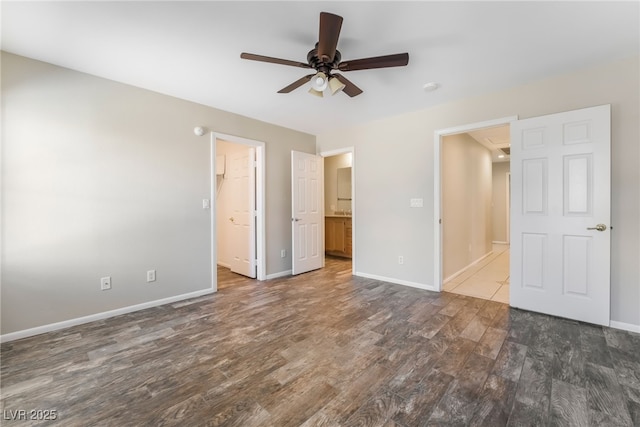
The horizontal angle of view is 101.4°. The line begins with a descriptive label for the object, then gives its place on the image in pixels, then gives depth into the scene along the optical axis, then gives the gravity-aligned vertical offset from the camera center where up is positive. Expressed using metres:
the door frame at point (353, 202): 4.36 +0.13
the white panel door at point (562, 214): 2.46 -0.06
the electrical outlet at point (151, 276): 3.01 -0.74
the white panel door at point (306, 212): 4.43 -0.03
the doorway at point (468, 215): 3.49 -0.10
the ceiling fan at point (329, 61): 1.67 +1.12
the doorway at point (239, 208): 4.13 +0.04
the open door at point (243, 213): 4.23 -0.04
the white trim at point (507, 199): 7.51 +0.26
